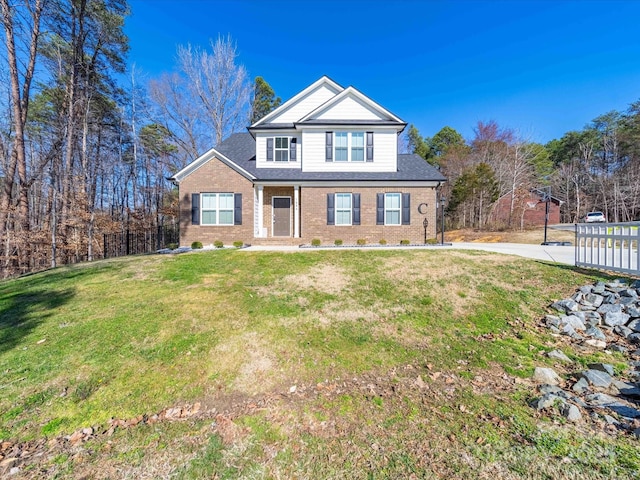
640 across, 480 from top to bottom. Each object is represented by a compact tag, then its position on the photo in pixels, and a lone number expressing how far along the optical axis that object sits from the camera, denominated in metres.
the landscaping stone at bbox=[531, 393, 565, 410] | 3.17
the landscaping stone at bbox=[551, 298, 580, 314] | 5.73
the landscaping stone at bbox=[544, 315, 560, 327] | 5.37
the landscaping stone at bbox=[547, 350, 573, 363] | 4.29
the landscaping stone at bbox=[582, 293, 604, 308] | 5.81
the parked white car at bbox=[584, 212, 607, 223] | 26.92
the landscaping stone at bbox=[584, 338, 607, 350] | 4.69
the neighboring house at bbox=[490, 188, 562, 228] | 26.02
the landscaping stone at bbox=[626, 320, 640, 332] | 5.00
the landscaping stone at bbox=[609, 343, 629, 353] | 4.52
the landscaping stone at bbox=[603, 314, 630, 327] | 5.24
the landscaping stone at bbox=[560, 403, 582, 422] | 2.95
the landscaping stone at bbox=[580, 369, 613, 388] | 3.61
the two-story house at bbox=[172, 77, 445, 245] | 13.91
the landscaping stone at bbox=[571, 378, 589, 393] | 3.51
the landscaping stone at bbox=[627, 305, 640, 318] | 5.25
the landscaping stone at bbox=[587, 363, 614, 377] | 3.87
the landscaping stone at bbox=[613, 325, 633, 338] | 4.96
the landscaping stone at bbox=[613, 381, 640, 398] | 3.38
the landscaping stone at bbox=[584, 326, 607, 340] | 4.94
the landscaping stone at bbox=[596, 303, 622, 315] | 5.46
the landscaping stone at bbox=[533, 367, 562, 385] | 3.77
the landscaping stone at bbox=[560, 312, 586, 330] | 5.25
